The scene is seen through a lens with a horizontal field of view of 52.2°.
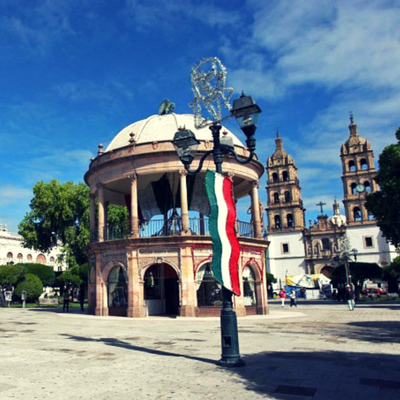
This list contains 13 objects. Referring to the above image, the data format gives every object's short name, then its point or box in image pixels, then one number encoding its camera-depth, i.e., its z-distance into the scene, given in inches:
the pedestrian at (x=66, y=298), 1277.4
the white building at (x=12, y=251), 3216.0
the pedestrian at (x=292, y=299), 1410.7
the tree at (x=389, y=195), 1269.7
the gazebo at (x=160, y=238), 960.3
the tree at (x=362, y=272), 1894.8
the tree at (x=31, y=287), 1770.4
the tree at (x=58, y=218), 1889.8
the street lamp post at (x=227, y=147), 359.6
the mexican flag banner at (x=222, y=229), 389.7
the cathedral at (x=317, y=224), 2871.6
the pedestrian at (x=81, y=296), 1238.9
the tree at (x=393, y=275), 1968.5
